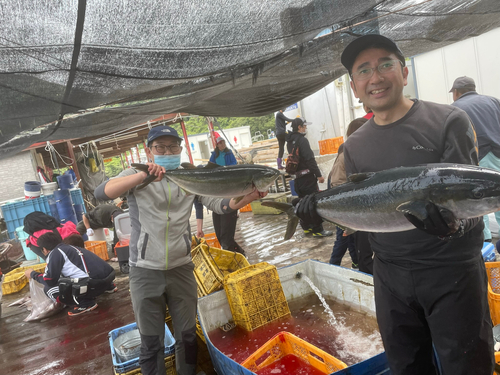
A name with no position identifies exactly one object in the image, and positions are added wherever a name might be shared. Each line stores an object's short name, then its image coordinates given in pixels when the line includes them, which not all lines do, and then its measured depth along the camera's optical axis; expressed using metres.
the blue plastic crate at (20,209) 11.38
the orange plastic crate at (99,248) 9.29
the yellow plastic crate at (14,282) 8.51
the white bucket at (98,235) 10.16
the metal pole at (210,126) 11.87
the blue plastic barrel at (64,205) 11.60
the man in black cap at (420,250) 1.79
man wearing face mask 3.41
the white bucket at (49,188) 12.05
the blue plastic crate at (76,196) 12.74
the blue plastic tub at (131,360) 3.52
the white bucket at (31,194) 11.43
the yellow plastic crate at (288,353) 3.10
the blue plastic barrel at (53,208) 11.59
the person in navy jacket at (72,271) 6.30
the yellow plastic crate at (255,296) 4.25
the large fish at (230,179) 2.74
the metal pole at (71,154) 15.13
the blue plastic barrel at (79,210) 12.76
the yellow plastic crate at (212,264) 4.61
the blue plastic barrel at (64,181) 12.39
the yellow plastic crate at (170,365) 3.74
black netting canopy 2.23
